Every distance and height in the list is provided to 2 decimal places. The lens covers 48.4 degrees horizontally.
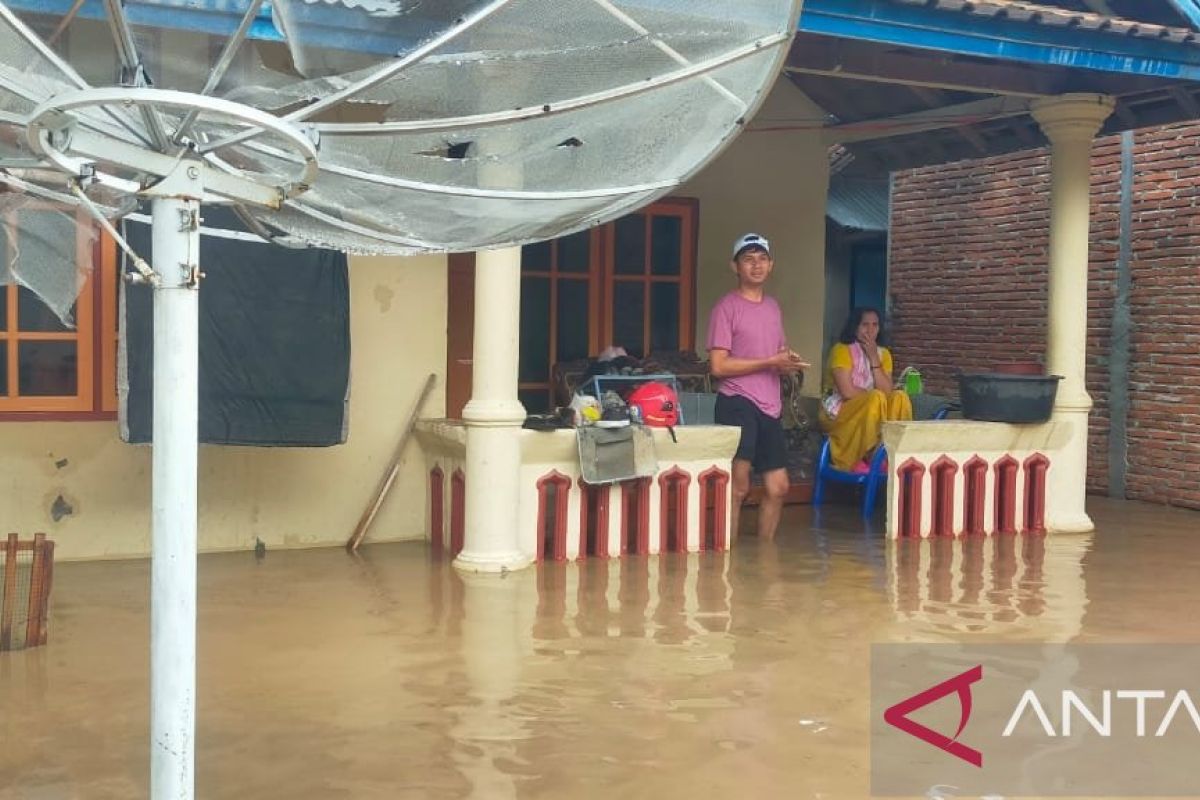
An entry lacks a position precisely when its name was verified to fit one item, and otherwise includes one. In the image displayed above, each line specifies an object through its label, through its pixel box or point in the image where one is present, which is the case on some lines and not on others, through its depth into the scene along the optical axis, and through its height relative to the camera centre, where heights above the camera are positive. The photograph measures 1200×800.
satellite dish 2.68 +0.47
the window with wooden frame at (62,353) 7.14 -0.15
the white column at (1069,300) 8.77 +0.27
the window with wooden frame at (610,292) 9.12 +0.29
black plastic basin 8.72 -0.37
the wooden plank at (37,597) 5.34 -1.11
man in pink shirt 7.48 -0.16
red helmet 7.74 -0.41
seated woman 9.28 -0.42
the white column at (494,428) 7.17 -0.52
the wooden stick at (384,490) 8.01 -0.97
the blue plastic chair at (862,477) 9.26 -1.00
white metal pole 2.67 -0.34
